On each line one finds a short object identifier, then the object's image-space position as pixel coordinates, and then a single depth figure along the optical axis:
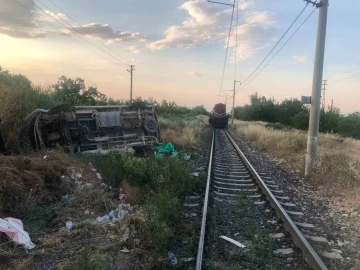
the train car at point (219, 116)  43.34
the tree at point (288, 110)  61.94
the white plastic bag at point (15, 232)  4.78
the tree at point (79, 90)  32.56
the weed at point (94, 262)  3.87
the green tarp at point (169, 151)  13.02
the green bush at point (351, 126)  49.59
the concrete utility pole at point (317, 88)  10.88
